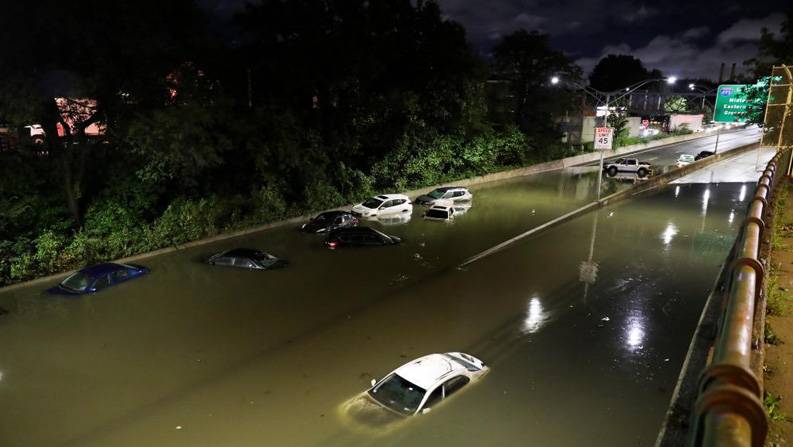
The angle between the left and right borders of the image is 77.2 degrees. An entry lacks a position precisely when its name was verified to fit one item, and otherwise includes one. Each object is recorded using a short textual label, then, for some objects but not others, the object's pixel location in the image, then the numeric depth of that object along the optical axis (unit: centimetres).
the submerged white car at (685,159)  5279
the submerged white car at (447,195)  3219
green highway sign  3035
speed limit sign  3108
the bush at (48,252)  1850
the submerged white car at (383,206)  2858
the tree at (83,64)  1794
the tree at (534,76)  4781
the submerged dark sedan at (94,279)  1672
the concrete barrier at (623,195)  2275
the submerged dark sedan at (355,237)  2223
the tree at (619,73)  11381
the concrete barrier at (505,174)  2053
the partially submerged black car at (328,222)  2498
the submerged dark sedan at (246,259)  1934
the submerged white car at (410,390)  1038
